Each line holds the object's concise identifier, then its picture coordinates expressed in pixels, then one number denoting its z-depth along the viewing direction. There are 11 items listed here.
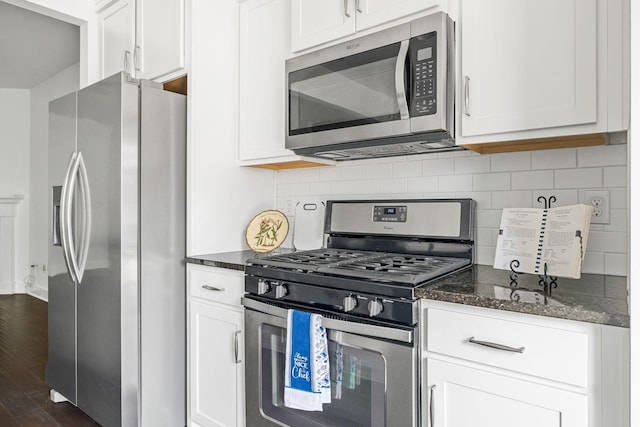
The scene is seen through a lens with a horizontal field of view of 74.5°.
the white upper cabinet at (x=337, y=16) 1.70
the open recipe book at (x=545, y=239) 1.41
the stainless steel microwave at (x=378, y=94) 1.59
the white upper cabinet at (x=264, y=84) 2.16
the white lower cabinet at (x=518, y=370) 1.05
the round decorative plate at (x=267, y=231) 2.31
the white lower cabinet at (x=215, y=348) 1.92
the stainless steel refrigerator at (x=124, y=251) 2.04
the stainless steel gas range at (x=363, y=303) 1.37
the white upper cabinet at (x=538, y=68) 1.32
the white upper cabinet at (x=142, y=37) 2.28
